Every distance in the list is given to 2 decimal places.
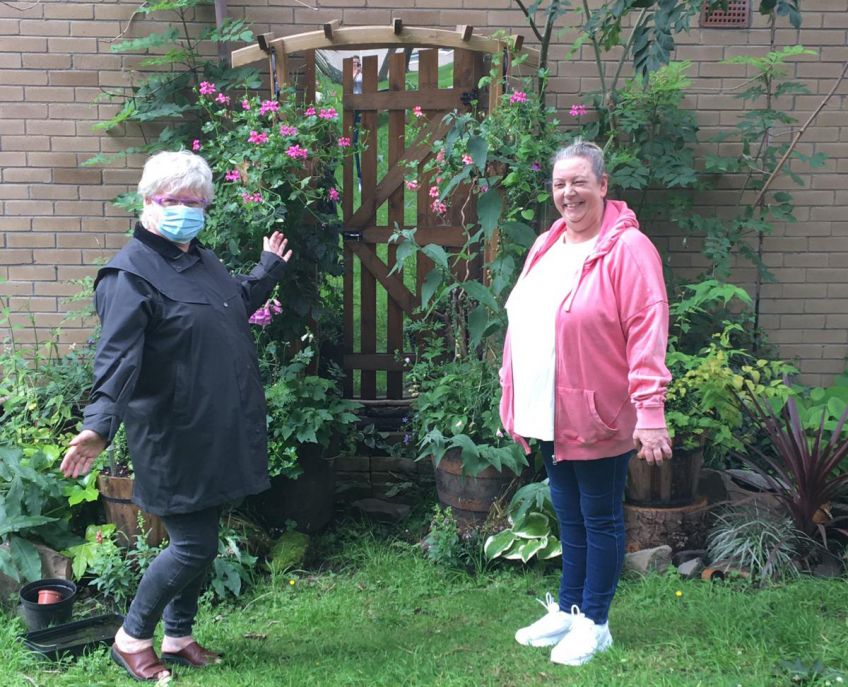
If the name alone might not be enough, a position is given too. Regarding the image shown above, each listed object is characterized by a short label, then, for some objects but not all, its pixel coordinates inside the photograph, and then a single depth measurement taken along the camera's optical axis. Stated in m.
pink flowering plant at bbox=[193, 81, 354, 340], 4.07
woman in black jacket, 2.79
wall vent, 4.92
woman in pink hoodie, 2.76
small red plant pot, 3.46
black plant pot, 3.39
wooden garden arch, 4.69
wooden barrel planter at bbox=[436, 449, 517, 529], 4.05
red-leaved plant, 3.85
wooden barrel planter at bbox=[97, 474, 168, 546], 3.84
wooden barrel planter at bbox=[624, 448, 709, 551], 3.93
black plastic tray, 3.25
